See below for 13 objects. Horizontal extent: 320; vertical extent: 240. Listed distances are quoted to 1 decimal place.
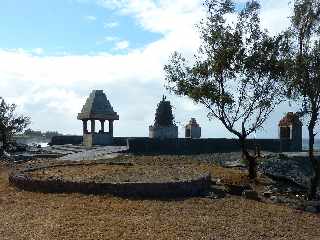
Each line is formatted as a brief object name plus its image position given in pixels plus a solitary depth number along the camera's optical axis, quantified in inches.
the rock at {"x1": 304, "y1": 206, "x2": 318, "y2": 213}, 558.3
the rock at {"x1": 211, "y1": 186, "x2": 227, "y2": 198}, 581.2
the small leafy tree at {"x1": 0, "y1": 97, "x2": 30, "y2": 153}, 1466.5
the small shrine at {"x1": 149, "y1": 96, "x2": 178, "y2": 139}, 1509.6
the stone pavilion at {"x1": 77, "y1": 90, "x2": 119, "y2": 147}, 1445.4
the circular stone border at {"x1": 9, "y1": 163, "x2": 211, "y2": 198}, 559.8
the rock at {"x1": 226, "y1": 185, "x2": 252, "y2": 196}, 599.7
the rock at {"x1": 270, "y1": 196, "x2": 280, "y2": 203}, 587.2
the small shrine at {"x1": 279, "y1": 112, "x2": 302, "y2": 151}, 1327.5
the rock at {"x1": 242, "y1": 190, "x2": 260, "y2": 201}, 585.0
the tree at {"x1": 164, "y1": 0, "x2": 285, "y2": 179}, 716.0
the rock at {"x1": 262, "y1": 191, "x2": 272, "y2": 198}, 611.6
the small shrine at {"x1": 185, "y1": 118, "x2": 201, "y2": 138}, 1711.4
